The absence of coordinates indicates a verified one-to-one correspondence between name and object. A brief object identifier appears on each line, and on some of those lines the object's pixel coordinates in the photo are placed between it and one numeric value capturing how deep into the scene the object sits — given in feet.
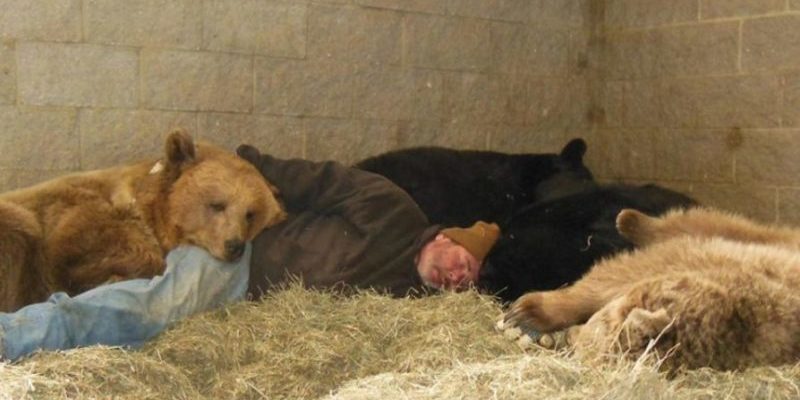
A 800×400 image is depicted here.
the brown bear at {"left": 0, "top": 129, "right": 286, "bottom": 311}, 13.56
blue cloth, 11.89
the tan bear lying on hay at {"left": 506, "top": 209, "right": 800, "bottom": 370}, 9.98
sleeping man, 13.56
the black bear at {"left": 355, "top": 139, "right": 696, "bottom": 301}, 15.10
